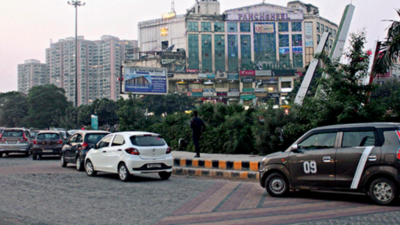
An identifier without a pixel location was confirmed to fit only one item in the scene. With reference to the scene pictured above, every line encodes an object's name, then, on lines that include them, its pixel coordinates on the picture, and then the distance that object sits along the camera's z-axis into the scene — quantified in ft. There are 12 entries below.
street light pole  150.82
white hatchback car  37.37
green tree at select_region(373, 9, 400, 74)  55.36
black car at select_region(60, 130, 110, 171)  48.16
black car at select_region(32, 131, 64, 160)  66.13
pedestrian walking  49.34
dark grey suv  23.65
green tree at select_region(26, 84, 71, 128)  229.45
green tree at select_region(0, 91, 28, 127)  249.96
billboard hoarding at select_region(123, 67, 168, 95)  107.34
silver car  71.41
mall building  300.20
